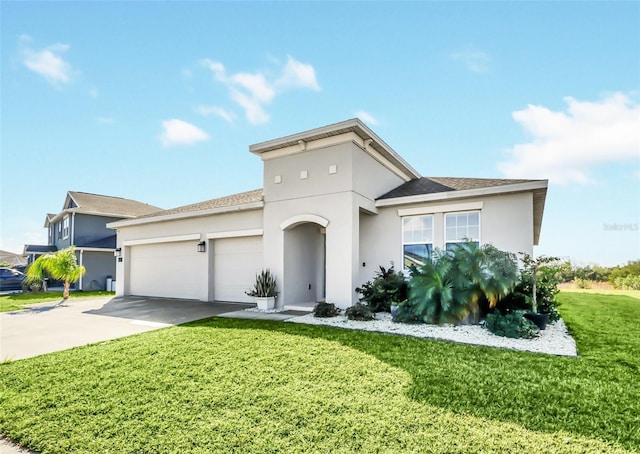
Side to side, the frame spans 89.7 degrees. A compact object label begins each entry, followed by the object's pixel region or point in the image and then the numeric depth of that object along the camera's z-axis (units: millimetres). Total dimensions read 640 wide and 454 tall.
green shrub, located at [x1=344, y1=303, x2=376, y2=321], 8555
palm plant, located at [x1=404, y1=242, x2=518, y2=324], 7633
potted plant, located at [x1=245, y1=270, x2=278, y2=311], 10680
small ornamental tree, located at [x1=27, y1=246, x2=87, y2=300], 14758
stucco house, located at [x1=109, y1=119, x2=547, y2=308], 9578
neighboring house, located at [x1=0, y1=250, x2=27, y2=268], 41741
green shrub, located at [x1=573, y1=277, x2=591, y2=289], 21861
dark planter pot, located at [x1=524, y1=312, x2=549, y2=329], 7422
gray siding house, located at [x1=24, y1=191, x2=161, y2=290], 21675
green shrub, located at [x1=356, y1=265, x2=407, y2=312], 9336
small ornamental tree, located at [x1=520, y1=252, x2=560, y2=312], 7652
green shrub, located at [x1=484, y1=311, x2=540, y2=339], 6863
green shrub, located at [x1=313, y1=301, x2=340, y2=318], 9203
